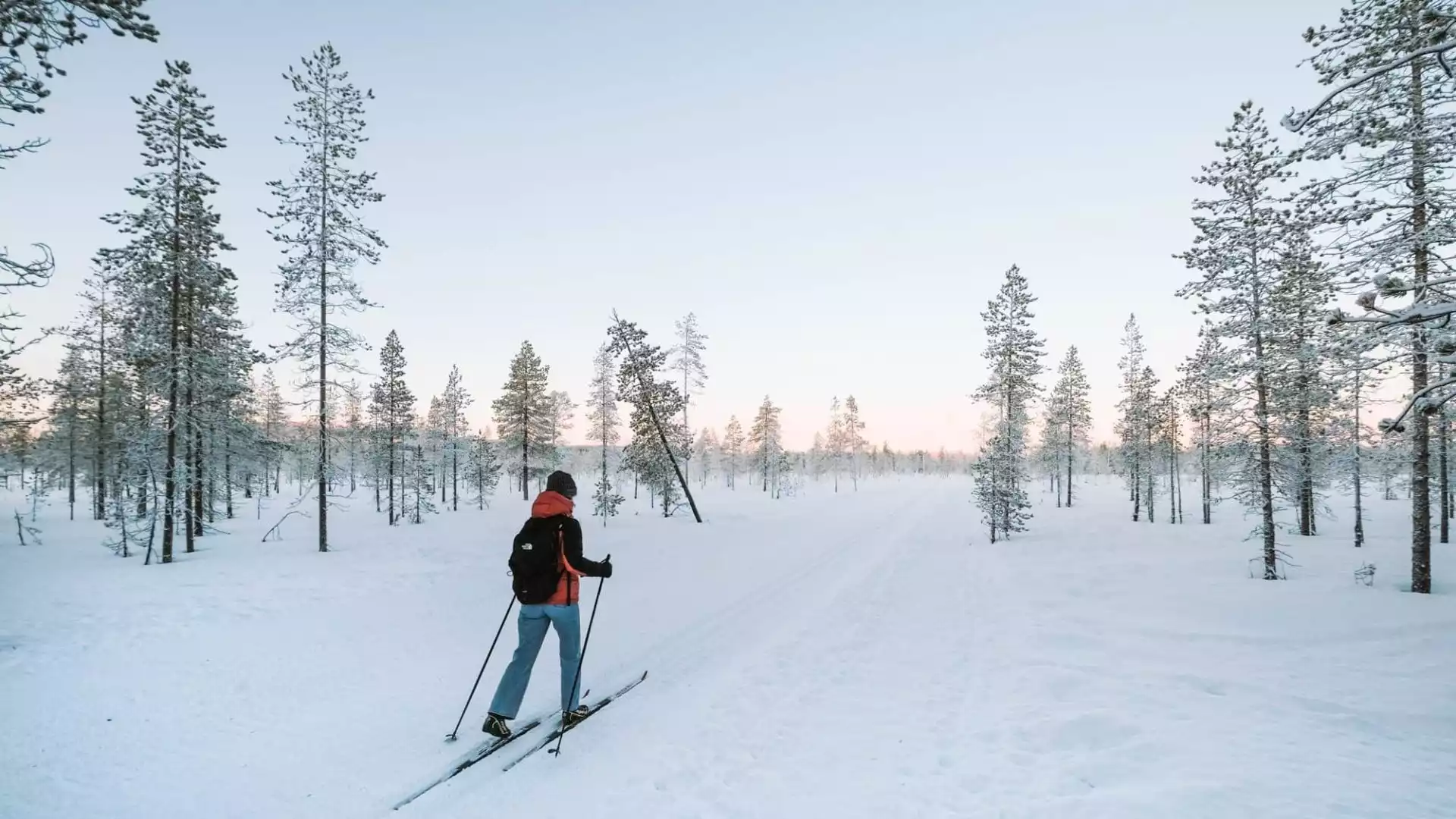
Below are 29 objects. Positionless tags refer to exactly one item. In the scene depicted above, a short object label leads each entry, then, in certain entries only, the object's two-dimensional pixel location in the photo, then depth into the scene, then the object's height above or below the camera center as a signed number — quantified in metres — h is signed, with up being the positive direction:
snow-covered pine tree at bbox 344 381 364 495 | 59.88 +0.82
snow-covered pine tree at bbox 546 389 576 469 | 52.99 +1.30
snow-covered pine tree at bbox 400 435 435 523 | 32.66 -3.30
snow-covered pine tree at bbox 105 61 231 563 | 15.34 +4.81
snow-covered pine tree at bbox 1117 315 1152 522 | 38.69 +1.58
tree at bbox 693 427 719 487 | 91.94 -4.30
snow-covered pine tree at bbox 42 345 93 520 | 30.92 +0.13
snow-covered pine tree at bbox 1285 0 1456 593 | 5.55 +3.22
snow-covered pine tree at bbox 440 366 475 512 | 50.62 +1.50
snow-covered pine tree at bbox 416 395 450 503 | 59.24 -0.78
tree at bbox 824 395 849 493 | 81.62 -1.61
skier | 5.86 -1.74
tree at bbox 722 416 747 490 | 91.88 -2.56
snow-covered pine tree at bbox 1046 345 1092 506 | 47.97 +2.15
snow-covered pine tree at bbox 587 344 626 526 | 44.19 +1.99
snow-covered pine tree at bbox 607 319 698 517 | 30.91 +0.80
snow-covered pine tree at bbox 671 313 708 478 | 38.62 +4.81
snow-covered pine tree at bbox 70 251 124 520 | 27.64 +2.51
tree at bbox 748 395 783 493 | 67.25 -0.96
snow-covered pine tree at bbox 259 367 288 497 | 50.62 +1.75
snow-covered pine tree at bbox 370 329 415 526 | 33.47 +1.67
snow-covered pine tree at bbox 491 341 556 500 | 43.44 +1.68
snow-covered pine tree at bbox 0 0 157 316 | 6.52 +4.70
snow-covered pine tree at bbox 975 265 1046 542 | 24.52 +1.51
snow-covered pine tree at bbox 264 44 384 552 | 18.52 +6.32
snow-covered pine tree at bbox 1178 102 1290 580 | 15.48 +4.60
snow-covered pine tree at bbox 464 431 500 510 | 46.55 -3.33
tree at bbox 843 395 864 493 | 79.50 -0.19
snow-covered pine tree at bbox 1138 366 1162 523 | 37.91 +0.27
